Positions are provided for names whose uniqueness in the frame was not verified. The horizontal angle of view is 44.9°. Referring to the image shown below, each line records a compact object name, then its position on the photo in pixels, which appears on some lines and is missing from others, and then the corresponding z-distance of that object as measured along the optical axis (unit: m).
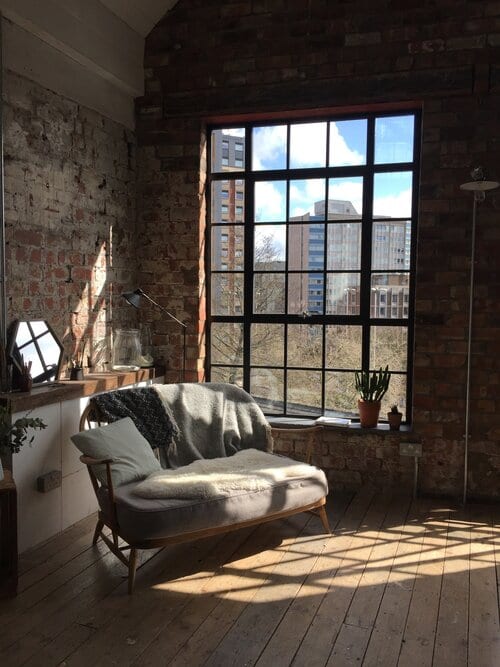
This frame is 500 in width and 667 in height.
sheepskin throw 3.38
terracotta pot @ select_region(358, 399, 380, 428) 4.75
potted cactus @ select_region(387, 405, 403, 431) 4.72
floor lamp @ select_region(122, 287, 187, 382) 4.59
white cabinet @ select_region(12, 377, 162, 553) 3.64
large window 4.85
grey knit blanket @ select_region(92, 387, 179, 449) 4.00
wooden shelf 3.56
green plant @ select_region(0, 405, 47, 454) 3.18
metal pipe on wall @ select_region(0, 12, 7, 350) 3.70
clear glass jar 4.86
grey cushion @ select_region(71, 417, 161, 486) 3.56
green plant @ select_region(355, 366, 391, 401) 4.72
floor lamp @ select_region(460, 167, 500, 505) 4.08
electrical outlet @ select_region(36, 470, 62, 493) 3.73
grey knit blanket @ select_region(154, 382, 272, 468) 4.21
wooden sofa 3.26
